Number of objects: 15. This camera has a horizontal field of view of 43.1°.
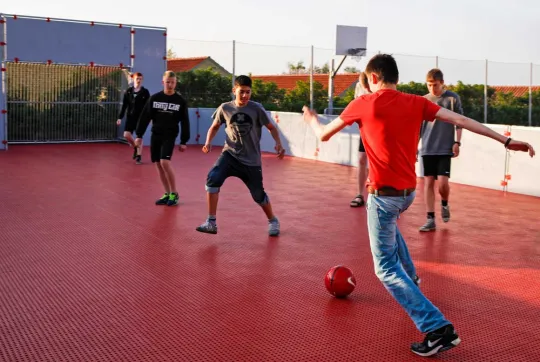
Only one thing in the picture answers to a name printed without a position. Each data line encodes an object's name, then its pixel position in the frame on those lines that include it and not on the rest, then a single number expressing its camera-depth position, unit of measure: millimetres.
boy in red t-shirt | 4305
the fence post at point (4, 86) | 17547
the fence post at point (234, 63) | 20734
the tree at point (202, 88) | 21375
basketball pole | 19578
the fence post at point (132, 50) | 19484
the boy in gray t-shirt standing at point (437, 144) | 7977
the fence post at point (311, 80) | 20469
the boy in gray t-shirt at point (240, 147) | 7598
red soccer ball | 5398
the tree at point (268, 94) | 22219
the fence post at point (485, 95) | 21734
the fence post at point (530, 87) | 22406
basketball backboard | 20406
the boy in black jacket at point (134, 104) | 14391
